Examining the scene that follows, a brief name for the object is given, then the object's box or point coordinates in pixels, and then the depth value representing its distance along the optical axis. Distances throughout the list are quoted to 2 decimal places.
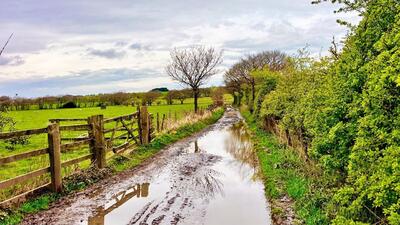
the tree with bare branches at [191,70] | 41.50
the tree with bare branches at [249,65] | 60.66
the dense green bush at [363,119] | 4.35
